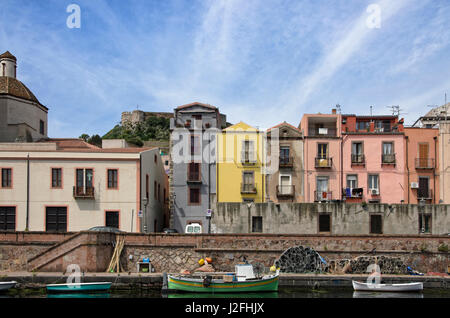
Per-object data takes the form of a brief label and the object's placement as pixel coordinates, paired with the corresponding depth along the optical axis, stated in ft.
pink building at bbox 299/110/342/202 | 138.21
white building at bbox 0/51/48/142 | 144.97
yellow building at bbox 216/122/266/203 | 140.15
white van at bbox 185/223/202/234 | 124.24
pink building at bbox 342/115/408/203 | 136.67
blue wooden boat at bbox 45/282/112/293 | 87.40
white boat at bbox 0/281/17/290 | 87.00
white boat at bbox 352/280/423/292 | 91.30
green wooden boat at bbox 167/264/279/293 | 88.43
